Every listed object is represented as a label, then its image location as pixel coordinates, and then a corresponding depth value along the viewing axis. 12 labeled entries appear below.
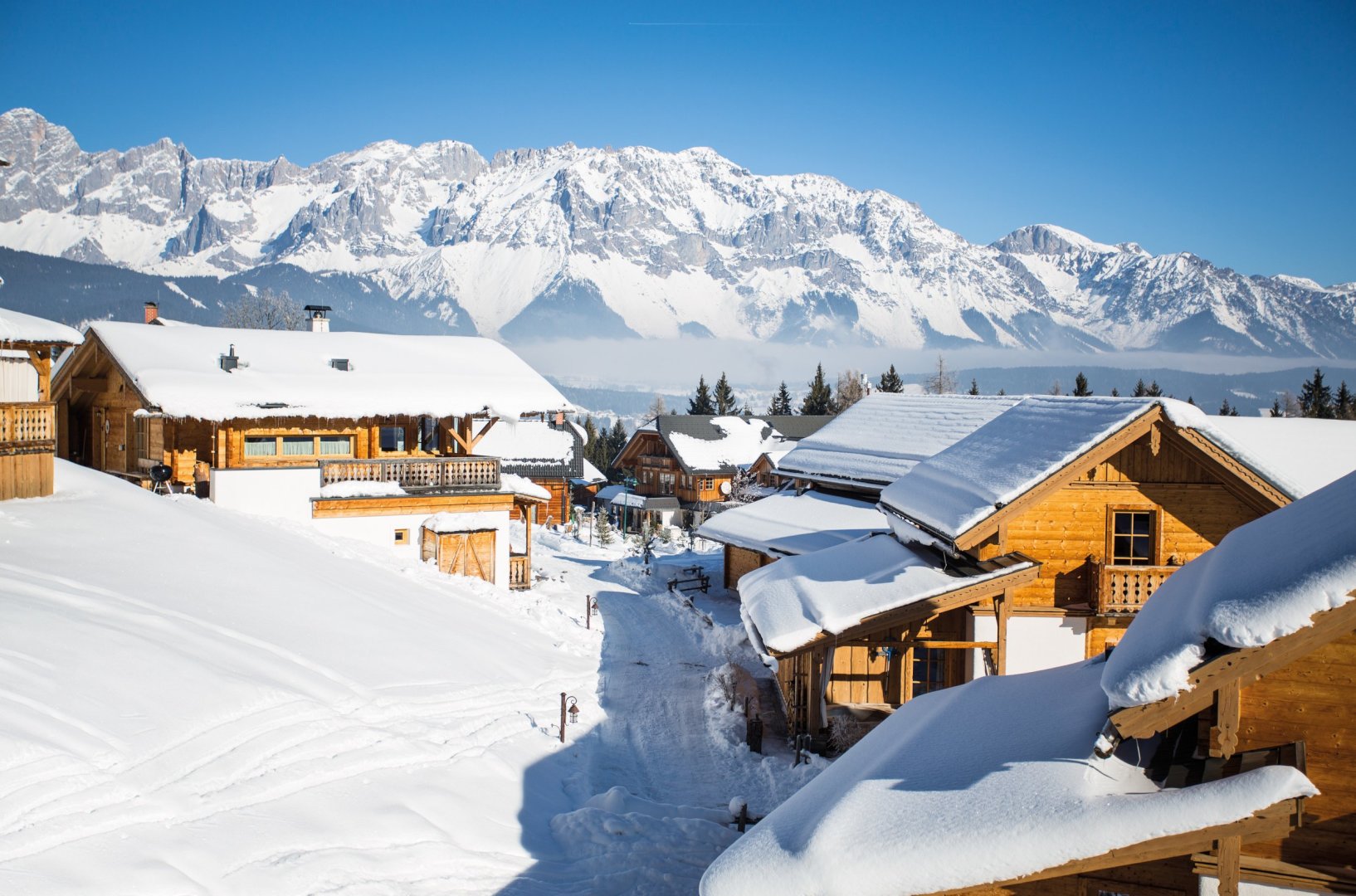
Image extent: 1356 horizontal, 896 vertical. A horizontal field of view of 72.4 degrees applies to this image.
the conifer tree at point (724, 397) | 105.56
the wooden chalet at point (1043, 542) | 16.56
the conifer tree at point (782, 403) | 115.54
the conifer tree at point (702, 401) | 106.69
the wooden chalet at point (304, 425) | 26.08
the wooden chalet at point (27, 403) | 18.81
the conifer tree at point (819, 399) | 105.64
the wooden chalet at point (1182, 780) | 6.29
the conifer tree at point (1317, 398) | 96.62
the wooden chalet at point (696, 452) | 61.22
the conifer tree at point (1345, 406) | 95.81
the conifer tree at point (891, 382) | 93.98
